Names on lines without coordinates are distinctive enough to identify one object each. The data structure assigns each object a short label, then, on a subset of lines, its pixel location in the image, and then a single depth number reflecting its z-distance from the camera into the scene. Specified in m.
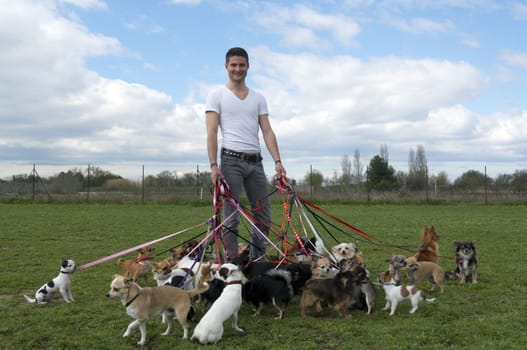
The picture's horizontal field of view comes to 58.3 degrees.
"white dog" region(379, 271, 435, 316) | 5.13
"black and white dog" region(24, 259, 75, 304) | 5.55
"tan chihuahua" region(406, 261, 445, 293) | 6.09
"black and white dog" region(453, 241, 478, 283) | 6.75
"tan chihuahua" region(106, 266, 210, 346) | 4.17
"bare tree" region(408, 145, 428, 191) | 29.37
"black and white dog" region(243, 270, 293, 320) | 4.91
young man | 5.50
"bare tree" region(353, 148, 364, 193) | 30.71
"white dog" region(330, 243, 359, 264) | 6.78
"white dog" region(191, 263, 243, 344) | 4.06
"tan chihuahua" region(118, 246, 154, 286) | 6.77
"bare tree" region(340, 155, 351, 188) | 30.29
